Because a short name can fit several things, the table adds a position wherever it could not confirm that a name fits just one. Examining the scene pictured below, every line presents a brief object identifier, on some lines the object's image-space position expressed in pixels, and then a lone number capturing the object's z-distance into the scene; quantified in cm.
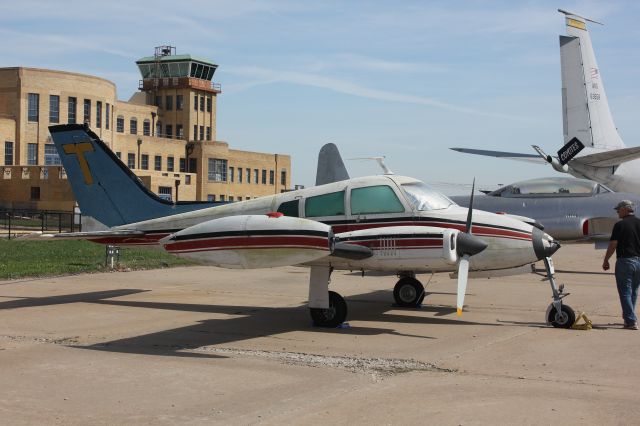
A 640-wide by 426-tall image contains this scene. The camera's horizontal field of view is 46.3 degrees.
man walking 1108
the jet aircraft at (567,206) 1944
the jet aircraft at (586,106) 2866
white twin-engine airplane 986
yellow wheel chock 1100
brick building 6856
